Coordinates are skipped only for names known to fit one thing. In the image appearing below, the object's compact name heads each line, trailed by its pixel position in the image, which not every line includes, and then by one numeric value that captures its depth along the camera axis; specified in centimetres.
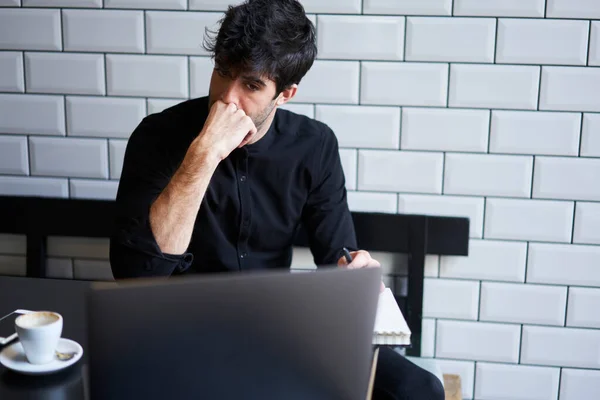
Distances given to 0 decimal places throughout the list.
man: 134
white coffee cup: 94
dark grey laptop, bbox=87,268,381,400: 60
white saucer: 94
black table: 91
